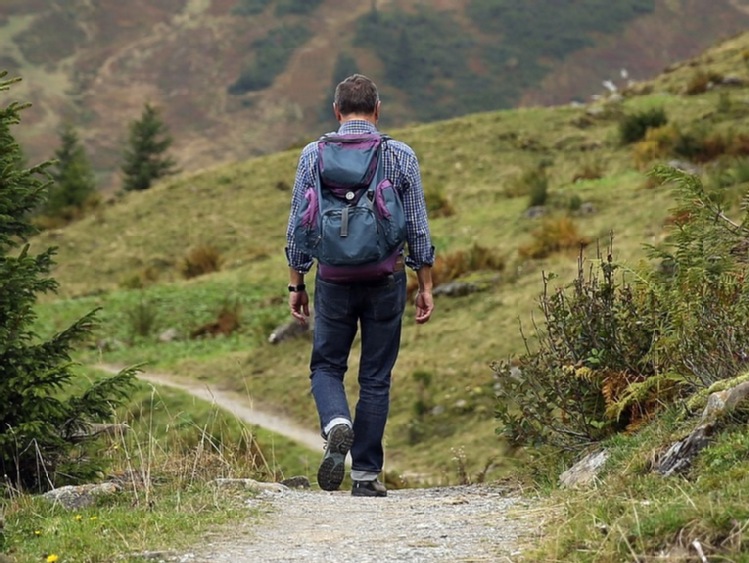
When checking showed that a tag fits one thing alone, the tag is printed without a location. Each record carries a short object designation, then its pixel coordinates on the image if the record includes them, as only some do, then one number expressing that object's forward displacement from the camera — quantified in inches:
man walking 492.6
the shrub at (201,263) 1838.7
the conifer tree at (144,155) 3572.5
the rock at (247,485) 492.9
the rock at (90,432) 549.1
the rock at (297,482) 574.7
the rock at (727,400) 396.7
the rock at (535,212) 1465.9
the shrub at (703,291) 461.4
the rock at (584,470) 455.0
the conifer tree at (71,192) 2500.0
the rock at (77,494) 472.8
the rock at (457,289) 1218.8
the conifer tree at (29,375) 517.6
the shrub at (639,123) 1780.4
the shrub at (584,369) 512.4
